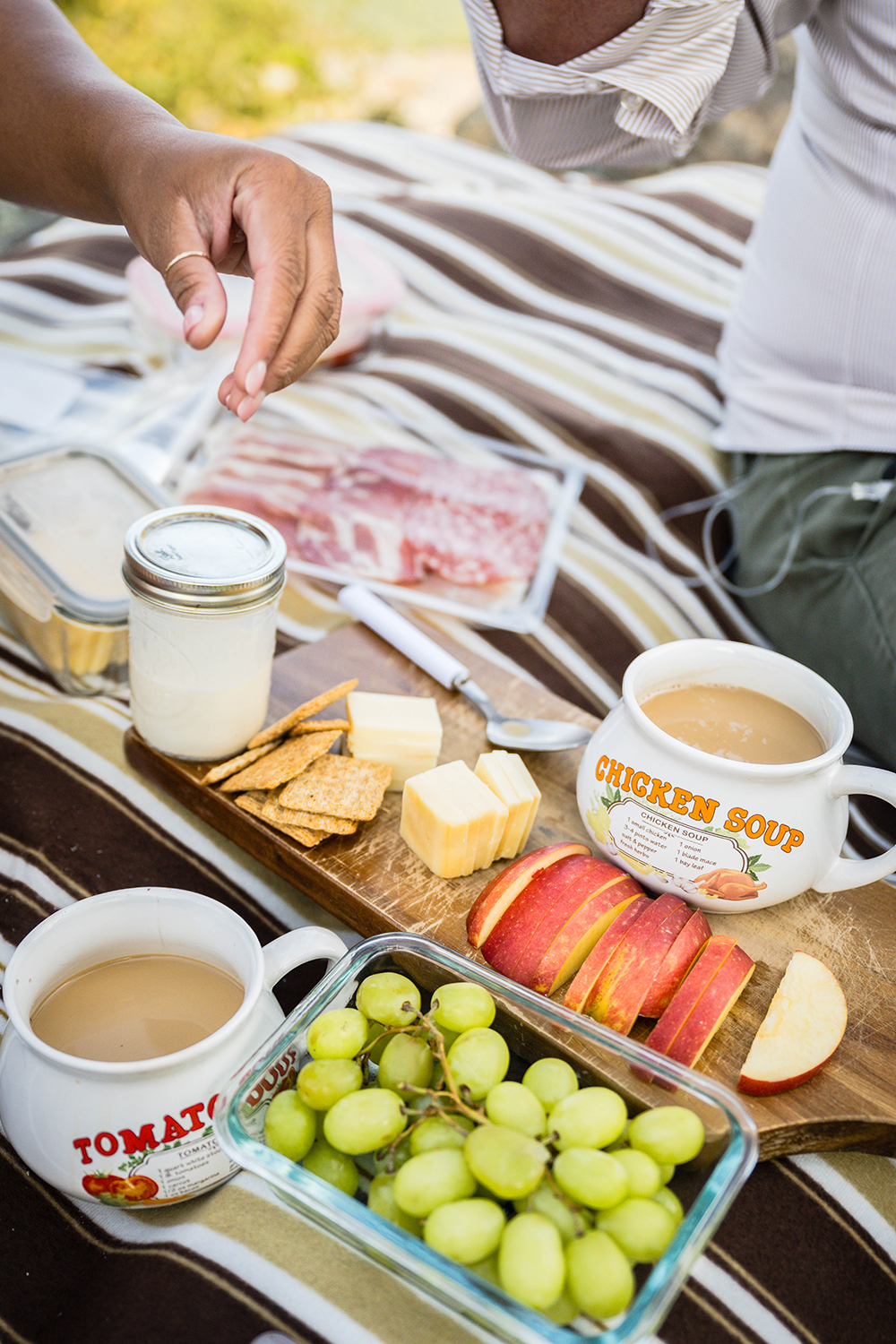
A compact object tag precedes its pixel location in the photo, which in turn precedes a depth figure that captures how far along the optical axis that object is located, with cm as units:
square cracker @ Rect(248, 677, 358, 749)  89
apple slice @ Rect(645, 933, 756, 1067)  70
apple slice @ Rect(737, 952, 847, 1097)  71
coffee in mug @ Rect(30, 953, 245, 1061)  65
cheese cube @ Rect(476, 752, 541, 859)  84
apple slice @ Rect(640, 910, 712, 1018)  73
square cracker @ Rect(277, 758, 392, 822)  84
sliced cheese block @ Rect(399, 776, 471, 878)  80
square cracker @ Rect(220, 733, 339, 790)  86
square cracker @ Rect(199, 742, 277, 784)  88
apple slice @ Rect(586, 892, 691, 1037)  71
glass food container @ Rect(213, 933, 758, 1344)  49
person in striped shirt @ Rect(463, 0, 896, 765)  115
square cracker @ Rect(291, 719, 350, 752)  90
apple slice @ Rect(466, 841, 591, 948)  77
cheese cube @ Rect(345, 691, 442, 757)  90
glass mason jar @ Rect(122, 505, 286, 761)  79
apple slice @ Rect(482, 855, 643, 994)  74
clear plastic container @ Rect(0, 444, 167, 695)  100
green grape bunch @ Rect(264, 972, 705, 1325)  50
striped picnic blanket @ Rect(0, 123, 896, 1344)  65
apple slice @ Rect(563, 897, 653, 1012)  71
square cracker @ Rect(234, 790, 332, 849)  84
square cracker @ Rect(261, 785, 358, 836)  84
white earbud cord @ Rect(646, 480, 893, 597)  122
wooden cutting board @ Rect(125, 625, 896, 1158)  72
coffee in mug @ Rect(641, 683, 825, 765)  80
